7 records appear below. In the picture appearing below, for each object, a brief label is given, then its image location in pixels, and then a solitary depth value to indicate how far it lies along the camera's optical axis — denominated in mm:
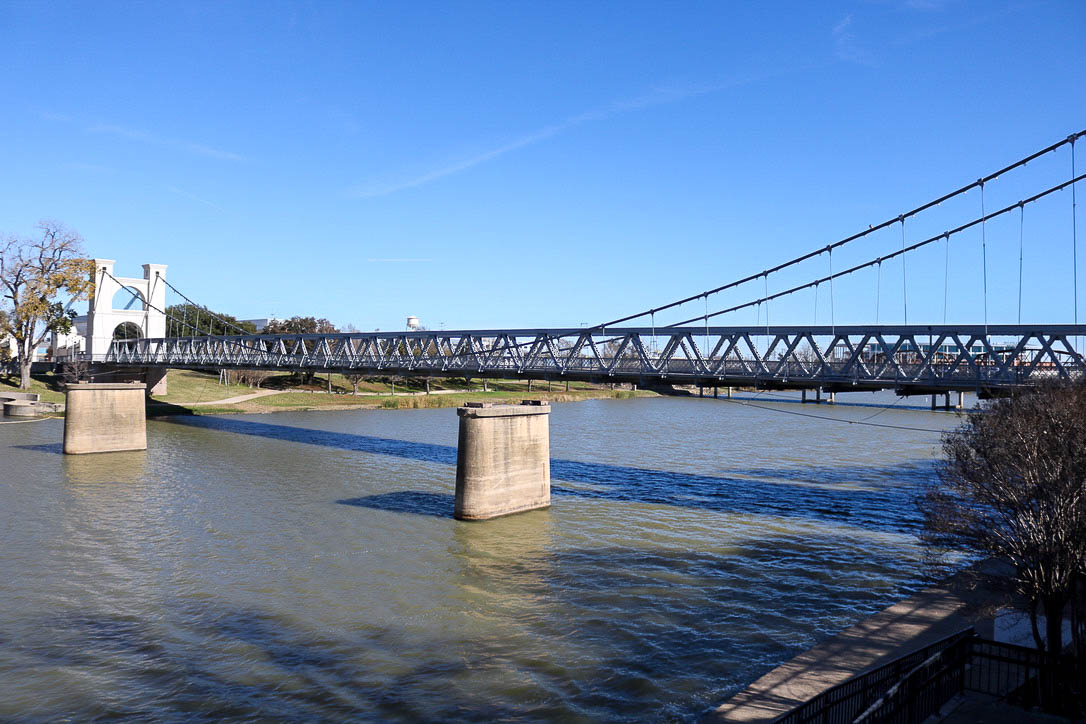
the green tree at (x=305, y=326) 106438
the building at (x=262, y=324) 126625
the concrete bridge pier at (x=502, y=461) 28438
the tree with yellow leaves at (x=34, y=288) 71438
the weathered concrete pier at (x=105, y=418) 43531
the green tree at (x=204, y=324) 106750
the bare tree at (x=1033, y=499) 13602
